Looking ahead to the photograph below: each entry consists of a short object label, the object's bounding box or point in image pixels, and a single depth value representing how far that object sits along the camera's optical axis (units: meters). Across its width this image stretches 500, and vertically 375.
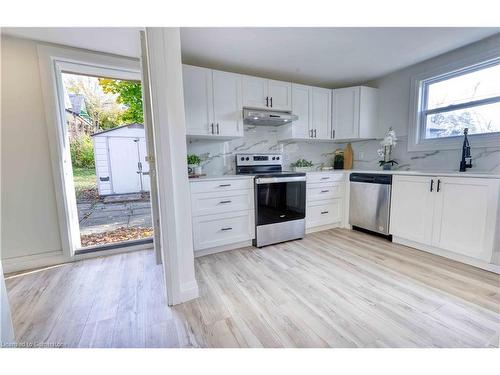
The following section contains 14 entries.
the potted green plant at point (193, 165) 2.60
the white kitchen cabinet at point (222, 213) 2.31
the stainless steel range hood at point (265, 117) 2.64
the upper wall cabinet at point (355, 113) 3.17
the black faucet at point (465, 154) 2.29
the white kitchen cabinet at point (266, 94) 2.72
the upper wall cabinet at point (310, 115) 3.08
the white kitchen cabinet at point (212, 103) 2.42
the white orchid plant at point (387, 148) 2.98
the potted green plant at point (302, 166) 3.32
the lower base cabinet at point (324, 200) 2.98
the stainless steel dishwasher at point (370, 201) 2.71
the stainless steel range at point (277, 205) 2.58
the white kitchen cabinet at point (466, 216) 1.91
